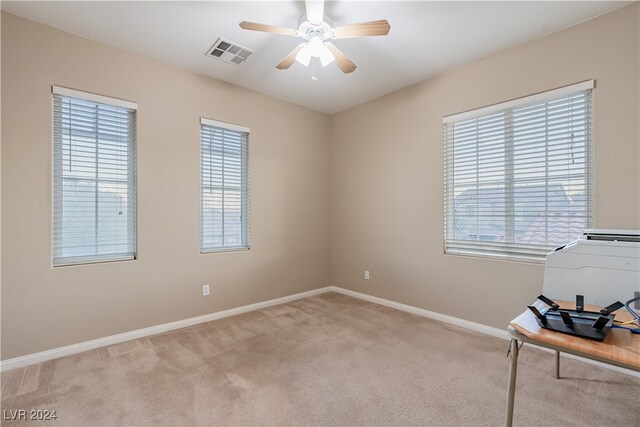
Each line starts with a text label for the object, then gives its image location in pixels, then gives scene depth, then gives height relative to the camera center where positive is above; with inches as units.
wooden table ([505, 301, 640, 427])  44.4 -20.5
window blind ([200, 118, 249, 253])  137.4 +11.8
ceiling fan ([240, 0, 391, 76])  82.3 +51.1
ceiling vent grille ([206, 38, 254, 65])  110.0 +60.6
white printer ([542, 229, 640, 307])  63.2 -12.1
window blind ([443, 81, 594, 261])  100.7 +14.2
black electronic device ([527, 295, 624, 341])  50.4 -19.2
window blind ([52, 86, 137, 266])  103.1 +11.9
